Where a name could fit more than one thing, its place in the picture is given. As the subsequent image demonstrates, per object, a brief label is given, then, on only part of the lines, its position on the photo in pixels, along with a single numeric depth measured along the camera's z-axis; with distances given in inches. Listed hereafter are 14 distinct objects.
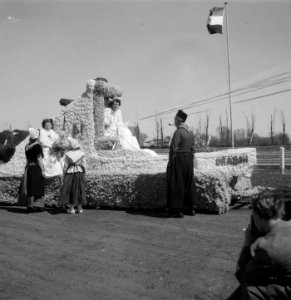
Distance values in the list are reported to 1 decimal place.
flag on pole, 635.5
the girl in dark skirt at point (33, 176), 306.3
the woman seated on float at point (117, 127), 411.5
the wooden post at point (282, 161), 594.3
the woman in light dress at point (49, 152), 336.2
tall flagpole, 591.2
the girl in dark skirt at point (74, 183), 296.4
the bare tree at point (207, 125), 2161.9
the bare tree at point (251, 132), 2065.5
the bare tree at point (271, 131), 2021.4
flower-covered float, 283.4
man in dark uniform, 267.9
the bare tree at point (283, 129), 1990.3
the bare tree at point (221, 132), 2211.6
